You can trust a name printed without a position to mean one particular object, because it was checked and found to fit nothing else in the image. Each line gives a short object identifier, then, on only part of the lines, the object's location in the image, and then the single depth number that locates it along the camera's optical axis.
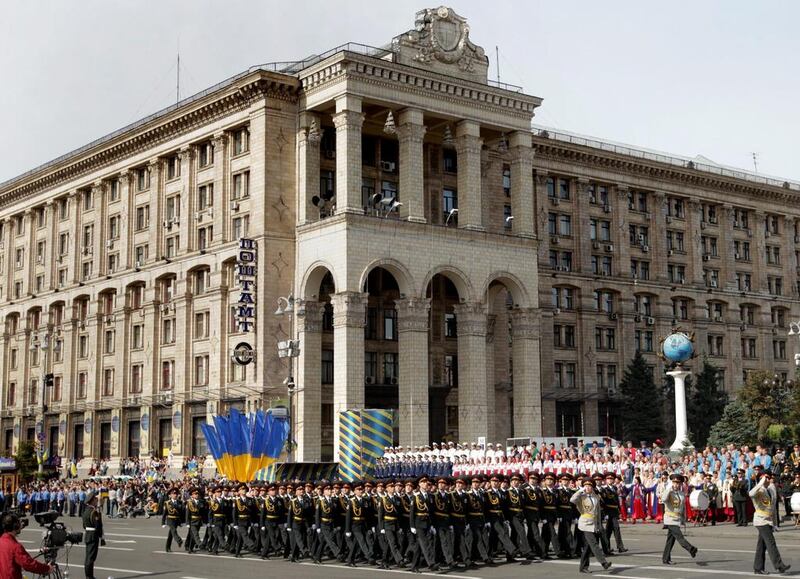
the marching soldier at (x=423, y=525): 22.69
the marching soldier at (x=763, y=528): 19.25
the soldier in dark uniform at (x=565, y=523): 24.25
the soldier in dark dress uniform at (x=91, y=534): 21.56
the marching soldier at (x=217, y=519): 27.45
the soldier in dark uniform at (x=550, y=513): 24.03
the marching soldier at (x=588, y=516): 21.16
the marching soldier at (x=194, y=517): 28.11
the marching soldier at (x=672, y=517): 21.48
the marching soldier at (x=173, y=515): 28.30
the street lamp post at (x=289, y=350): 43.47
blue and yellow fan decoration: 38.66
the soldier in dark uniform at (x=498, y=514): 23.52
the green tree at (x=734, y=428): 53.97
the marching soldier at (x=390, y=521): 23.47
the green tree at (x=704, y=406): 69.31
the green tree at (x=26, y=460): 58.72
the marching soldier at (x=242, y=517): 26.86
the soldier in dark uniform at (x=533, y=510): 23.84
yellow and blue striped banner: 39.84
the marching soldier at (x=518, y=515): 23.80
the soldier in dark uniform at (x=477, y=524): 23.17
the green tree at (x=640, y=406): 67.75
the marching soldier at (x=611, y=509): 24.28
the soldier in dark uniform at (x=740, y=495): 30.36
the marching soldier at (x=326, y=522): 25.06
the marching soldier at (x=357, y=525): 24.28
